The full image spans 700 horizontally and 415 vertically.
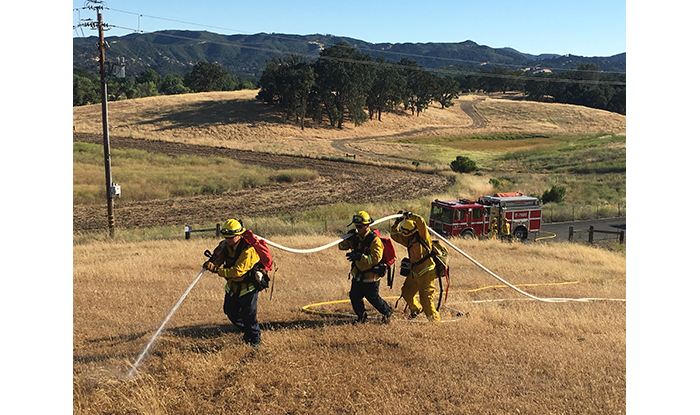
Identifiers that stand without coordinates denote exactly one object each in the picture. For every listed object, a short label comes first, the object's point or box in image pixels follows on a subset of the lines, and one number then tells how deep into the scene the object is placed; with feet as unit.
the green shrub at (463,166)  183.21
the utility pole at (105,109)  78.38
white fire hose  39.09
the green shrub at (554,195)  130.00
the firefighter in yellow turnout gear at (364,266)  28.71
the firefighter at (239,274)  24.89
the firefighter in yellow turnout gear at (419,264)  30.45
